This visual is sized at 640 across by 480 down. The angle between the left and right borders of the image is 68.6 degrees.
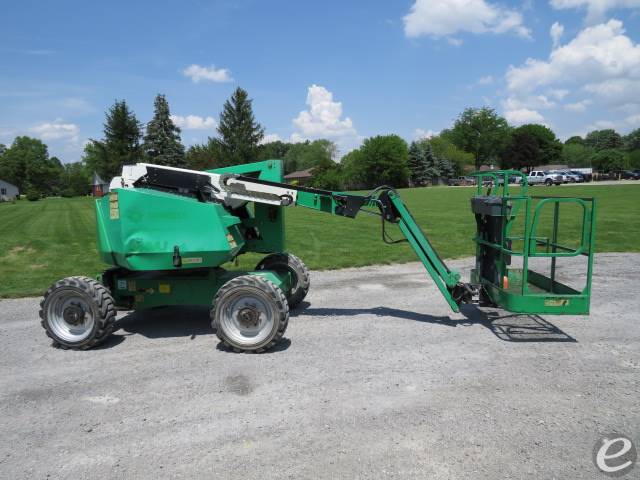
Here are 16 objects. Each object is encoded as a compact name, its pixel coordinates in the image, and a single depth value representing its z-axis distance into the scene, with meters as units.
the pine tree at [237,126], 55.53
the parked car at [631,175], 74.34
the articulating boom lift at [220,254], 5.93
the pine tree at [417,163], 93.31
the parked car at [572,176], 66.44
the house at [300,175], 115.53
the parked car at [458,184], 90.85
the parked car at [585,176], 70.51
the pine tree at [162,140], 61.47
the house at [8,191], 90.06
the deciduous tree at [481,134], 126.19
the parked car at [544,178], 63.12
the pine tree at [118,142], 55.19
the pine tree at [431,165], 93.69
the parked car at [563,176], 64.98
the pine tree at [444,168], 96.62
